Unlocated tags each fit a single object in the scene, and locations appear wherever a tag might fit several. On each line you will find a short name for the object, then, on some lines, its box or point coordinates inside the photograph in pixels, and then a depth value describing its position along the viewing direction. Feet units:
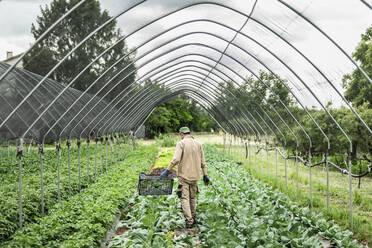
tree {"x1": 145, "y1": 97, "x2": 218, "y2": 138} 142.88
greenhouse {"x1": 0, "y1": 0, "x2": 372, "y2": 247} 19.15
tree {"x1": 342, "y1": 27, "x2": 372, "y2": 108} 41.42
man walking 23.31
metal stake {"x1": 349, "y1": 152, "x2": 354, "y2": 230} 22.24
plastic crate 22.54
